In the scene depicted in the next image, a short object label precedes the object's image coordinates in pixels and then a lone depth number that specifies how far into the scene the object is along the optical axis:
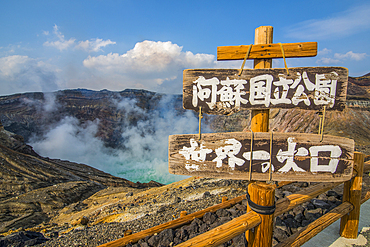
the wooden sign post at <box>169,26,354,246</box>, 1.58
